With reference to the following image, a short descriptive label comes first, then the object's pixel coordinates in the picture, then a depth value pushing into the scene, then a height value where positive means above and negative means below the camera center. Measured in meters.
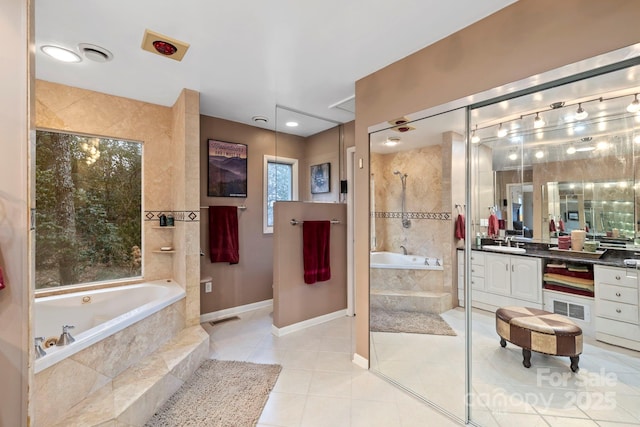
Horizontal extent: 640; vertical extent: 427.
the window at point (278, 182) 3.21 +0.42
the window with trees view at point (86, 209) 2.53 +0.07
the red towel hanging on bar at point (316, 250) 3.17 -0.42
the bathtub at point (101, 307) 2.02 -0.81
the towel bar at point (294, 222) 3.10 -0.08
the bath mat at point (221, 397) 1.77 -1.33
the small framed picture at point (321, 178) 3.56 +0.49
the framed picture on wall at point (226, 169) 3.43 +0.60
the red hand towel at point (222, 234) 3.40 -0.24
